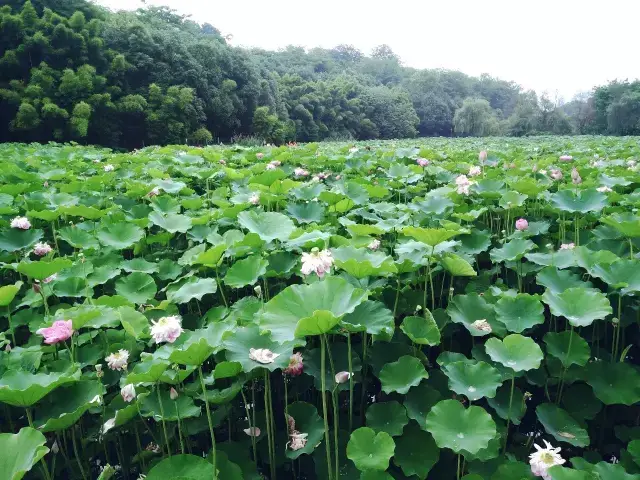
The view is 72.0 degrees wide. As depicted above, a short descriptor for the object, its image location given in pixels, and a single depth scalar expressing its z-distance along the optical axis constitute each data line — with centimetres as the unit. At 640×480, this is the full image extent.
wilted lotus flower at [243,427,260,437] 99
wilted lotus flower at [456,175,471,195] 182
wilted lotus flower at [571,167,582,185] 181
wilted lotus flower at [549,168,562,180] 232
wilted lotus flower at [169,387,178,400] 91
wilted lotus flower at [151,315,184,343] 92
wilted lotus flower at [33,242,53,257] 154
